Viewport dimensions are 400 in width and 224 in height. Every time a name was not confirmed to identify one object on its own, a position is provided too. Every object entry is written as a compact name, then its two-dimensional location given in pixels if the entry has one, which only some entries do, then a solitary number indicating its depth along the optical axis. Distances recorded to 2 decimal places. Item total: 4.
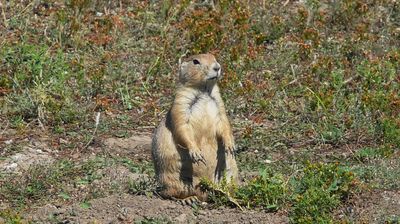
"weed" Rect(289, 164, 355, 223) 13.40
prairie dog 14.36
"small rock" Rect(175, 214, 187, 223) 13.74
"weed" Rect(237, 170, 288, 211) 13.99
